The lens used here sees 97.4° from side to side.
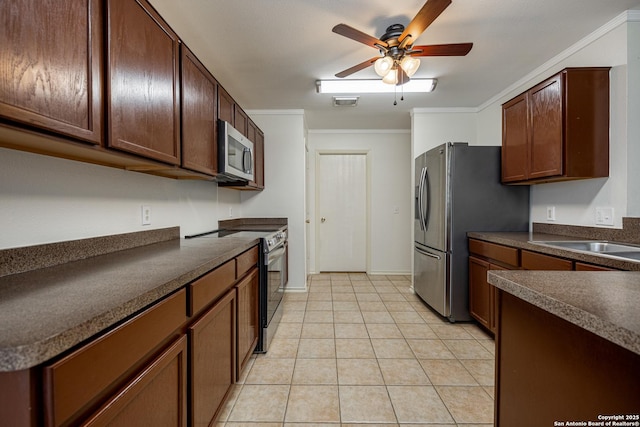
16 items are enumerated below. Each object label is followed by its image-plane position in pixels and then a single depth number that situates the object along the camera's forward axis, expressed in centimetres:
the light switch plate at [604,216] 197
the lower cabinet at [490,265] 180
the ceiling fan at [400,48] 167
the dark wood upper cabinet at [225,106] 217
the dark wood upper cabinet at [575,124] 197
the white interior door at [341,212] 476
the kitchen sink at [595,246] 177
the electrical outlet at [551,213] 245
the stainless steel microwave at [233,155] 211
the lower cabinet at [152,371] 54
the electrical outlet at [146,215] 177
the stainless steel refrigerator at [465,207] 270
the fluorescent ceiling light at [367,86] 284
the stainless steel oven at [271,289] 222
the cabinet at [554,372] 63
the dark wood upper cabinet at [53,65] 75
